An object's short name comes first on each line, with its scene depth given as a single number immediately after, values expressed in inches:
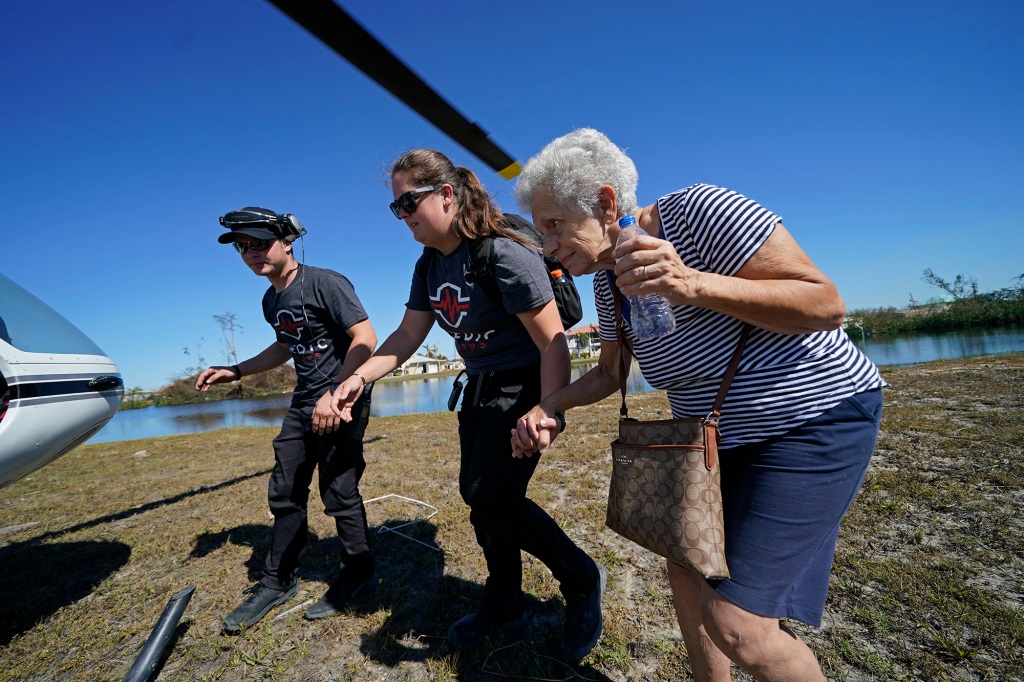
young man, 107.7
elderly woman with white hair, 45.5
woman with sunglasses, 78.0
